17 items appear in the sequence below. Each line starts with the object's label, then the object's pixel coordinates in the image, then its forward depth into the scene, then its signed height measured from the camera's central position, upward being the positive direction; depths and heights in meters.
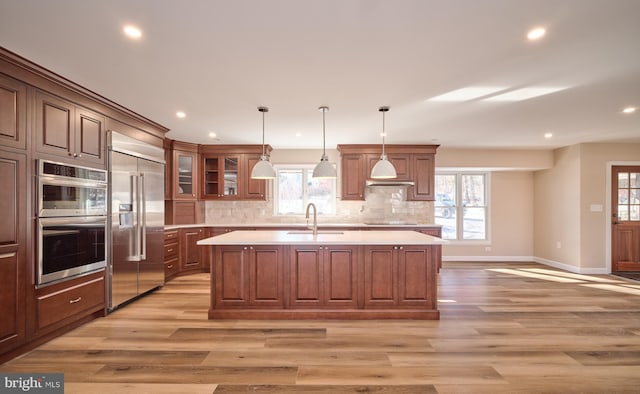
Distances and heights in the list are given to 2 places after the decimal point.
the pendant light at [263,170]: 3.50 +0.31
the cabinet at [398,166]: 5.88 +0.60
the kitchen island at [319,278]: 3.40 -0.87
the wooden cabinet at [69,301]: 2.69 -0.97
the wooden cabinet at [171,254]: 4.95 -0.90
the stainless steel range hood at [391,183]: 5.70 +0.27
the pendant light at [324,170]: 3.56 +0.32
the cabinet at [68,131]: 2.72 +0.65
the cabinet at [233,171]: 5.95 +0.50
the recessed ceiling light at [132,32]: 2.03 +1.10
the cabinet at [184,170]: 5.49 +0.50
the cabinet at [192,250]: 5.41 -0.92
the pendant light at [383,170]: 3.53 +0.31
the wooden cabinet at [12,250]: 2.37 -0.39
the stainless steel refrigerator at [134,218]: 3.54 -0.25
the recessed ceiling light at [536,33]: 2.04 +1.09
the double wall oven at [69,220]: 2.69 -0.21
